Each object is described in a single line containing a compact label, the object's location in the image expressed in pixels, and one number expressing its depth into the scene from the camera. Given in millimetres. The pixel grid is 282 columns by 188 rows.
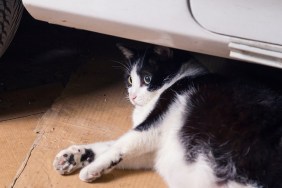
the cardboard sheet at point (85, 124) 1174
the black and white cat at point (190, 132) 977
